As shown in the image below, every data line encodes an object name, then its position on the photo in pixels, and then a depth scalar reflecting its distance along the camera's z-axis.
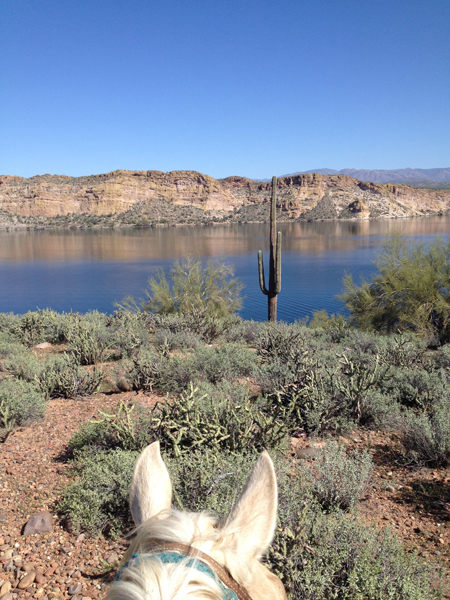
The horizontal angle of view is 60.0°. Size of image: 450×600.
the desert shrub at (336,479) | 3.03
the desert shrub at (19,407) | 4.52
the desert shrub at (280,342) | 6.48
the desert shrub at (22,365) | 6.07
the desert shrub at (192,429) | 3.57
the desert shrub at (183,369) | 5.59
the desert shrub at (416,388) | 4.89
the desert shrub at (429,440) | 3.75
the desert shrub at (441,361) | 6.09
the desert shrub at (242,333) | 9.41
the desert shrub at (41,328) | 9.02
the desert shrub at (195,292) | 14.94
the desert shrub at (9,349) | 7.52
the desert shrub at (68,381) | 5.57
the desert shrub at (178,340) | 7.89
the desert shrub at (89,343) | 7.08
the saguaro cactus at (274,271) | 13.45
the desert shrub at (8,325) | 9.33
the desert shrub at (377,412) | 4.46
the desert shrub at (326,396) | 4.30
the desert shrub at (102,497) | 2.91
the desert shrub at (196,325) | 9.41
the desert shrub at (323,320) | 15.56
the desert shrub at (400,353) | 6.37
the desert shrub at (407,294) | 12.31
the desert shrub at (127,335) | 7.55
